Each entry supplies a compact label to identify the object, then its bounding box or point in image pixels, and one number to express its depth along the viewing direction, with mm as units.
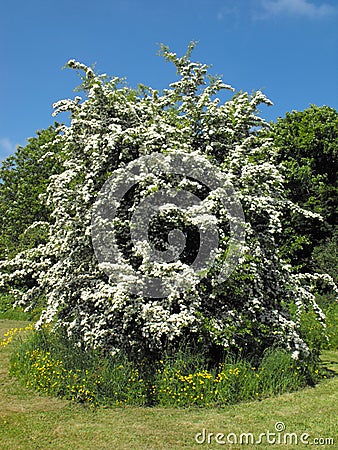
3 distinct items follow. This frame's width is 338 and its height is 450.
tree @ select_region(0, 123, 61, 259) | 18359
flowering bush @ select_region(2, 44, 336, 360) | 6777
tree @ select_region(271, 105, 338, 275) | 17156
